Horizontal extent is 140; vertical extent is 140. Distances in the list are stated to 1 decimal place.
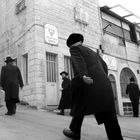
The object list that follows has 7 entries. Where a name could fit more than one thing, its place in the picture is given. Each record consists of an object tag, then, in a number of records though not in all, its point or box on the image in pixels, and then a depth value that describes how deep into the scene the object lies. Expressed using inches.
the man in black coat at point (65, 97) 377.1
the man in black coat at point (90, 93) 146.7
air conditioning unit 540.8
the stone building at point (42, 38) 447.2
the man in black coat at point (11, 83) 294.2
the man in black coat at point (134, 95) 454.9
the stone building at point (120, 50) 607.3
